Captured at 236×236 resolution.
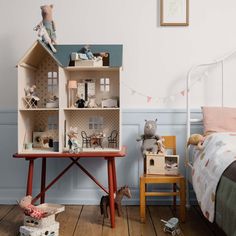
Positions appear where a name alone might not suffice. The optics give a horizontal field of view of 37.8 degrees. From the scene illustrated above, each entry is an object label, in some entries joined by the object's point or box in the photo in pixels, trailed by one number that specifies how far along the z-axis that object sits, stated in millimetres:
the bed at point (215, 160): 1549
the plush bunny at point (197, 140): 2317
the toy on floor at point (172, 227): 2096
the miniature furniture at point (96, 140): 2512
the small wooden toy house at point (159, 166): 2418
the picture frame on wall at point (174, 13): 2709
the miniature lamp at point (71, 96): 2538
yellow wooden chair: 2305
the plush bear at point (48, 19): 2352
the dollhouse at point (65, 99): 2326
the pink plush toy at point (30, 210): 1999
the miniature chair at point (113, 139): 2600
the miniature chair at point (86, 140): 2580
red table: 2211
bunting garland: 2736
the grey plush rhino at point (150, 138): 2484
